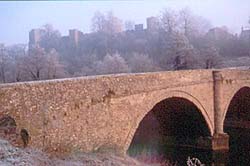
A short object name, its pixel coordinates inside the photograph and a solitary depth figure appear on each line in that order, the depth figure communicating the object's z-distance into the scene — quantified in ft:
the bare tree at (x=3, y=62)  98.25
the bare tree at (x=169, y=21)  155.02
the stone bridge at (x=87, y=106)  30.76
